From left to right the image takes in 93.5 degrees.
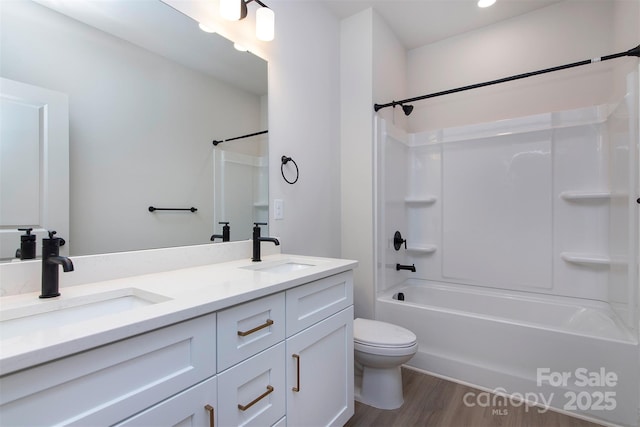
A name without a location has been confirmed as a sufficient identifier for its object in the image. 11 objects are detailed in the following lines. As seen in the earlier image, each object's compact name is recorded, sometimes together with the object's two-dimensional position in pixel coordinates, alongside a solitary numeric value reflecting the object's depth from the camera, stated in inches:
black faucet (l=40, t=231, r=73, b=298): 35.6
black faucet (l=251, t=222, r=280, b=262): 64.8
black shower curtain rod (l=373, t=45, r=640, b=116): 62.8
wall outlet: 74.0
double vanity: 23.1
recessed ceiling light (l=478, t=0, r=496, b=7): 88.8
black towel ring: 75.3
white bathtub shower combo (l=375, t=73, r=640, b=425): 67.0
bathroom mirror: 41.8
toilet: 66.4
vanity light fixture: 58.8
